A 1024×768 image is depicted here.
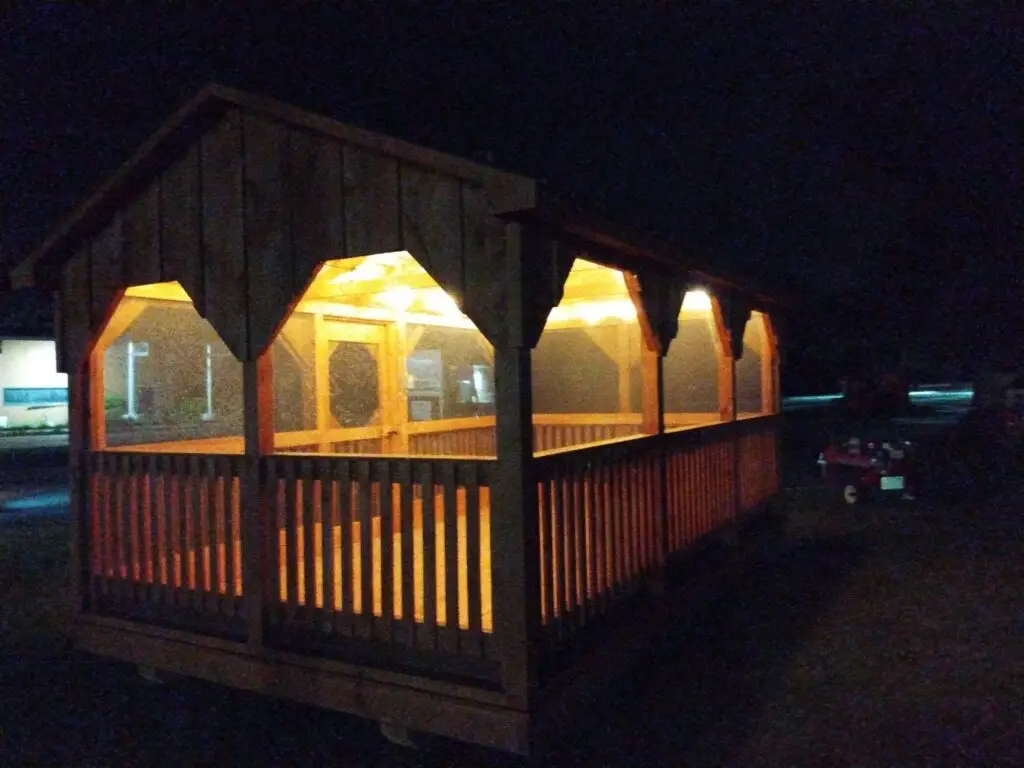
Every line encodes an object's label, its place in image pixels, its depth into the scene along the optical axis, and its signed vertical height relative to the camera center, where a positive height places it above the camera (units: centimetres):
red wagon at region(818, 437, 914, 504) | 1343 -148
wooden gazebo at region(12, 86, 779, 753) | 460 -44
